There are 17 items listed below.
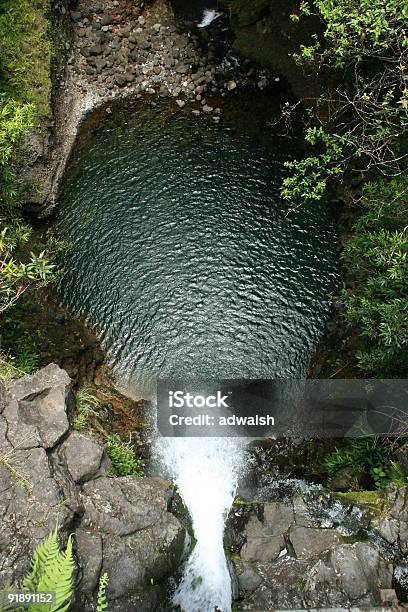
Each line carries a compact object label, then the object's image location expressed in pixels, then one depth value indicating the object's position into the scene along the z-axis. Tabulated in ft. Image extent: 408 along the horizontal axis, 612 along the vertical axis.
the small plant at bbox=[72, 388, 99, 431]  33.09
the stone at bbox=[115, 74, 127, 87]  52.85
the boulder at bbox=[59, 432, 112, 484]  30.25
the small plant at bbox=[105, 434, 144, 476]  34.73
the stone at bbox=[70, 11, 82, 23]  53.73
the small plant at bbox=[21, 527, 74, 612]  19.31
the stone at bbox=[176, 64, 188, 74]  53.42
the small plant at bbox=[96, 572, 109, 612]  20.09
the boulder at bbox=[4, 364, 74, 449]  29.63
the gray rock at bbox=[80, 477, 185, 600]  28.04
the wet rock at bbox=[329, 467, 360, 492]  35.68
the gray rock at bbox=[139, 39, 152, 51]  53.57
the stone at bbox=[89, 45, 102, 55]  53.21
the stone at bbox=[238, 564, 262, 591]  28.89
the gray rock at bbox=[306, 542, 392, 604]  27.53
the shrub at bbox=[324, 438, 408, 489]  35.50
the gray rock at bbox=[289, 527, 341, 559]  29.66
